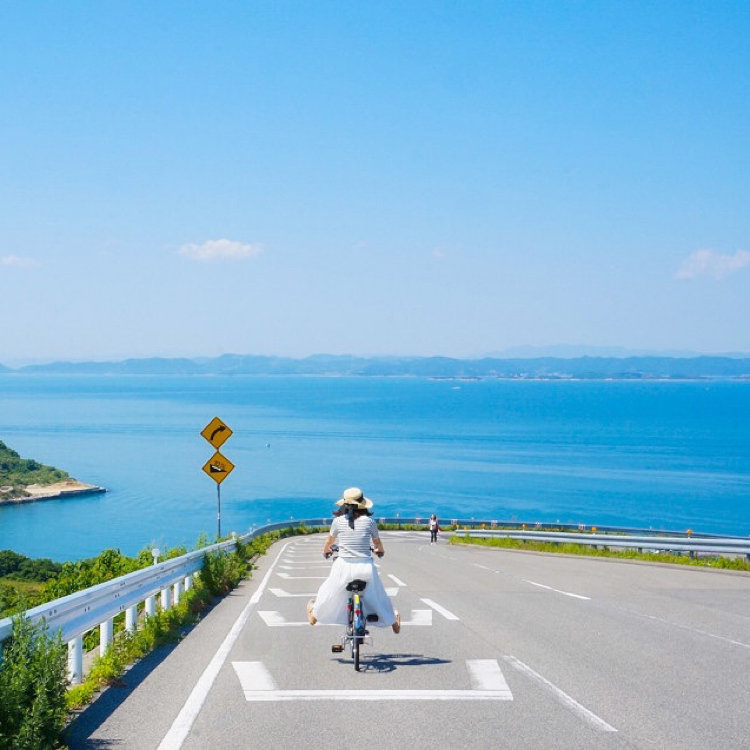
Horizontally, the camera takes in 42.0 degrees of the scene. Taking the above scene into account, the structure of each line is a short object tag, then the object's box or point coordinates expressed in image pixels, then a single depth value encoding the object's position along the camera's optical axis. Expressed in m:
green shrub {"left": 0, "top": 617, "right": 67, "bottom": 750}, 5.83
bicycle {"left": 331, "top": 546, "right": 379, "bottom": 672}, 9.16
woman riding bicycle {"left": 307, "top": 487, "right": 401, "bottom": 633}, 9.50
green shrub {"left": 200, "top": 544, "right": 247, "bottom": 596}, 16.88
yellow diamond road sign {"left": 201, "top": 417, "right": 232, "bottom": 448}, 22.91
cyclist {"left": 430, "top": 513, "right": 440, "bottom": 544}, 45.69
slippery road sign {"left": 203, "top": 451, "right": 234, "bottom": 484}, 22.78
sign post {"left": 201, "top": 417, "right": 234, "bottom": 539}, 22.80
